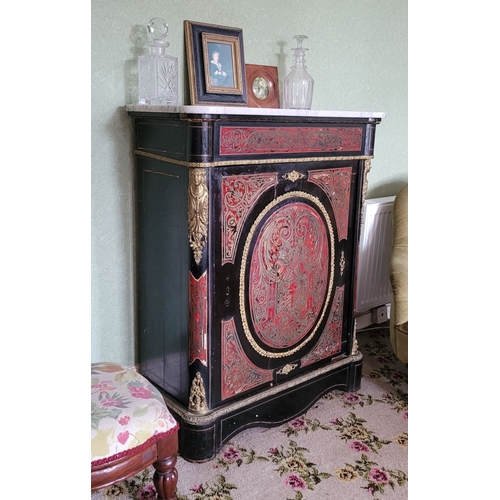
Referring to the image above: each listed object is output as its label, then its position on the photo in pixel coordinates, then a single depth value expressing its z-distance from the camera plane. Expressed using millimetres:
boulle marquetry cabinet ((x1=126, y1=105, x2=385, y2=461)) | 1796
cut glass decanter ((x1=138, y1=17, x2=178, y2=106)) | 1929
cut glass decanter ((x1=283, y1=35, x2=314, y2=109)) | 2240
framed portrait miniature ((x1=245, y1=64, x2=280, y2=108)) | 2285
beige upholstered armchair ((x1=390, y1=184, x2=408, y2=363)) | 2406
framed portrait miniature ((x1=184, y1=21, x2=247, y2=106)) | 2072
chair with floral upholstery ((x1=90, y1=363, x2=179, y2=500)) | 1396
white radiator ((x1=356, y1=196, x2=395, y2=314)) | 2861
